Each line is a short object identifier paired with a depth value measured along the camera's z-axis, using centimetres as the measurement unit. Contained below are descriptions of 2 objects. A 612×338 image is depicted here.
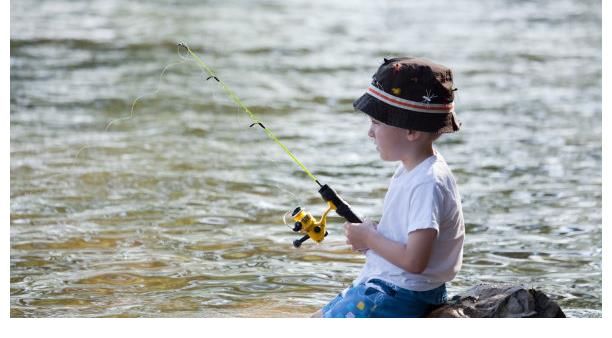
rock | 711
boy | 673
